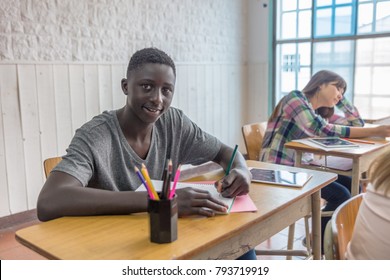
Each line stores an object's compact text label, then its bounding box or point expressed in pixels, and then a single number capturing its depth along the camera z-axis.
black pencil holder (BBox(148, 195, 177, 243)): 0.93
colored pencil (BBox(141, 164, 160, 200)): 0.95
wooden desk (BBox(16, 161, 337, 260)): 0.91
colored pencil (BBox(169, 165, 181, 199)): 0.95
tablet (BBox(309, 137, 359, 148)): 2.33
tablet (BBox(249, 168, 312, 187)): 1.46
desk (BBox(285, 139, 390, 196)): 2.21
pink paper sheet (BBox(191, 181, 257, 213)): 1.19
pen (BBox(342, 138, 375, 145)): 2.52
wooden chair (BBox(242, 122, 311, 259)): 2.72
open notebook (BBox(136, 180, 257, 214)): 1.20
